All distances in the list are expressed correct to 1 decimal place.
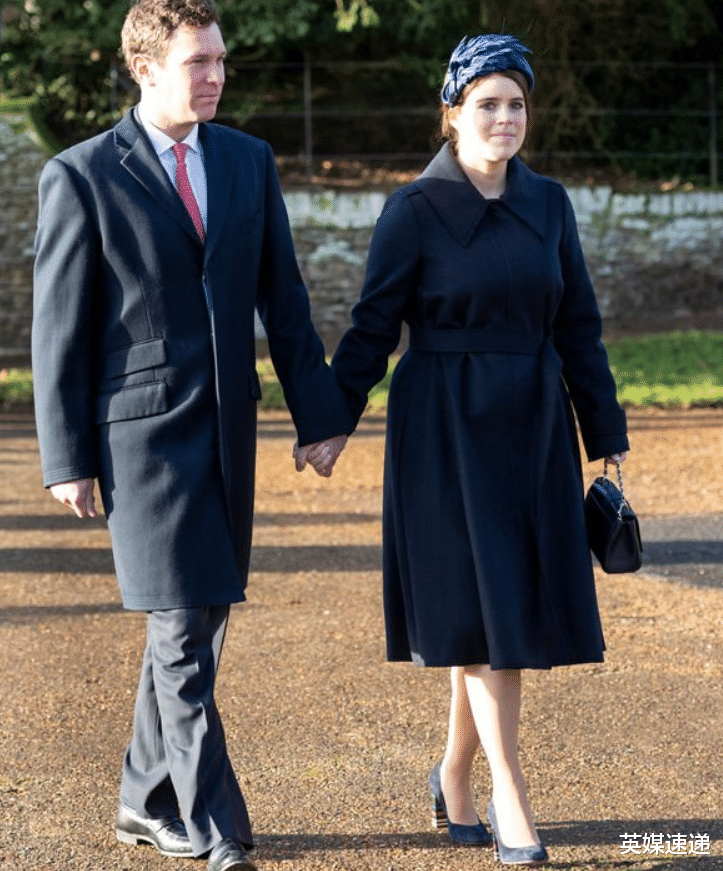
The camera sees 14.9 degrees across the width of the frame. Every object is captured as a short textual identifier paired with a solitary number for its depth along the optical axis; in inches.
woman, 270.5
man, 260.3
